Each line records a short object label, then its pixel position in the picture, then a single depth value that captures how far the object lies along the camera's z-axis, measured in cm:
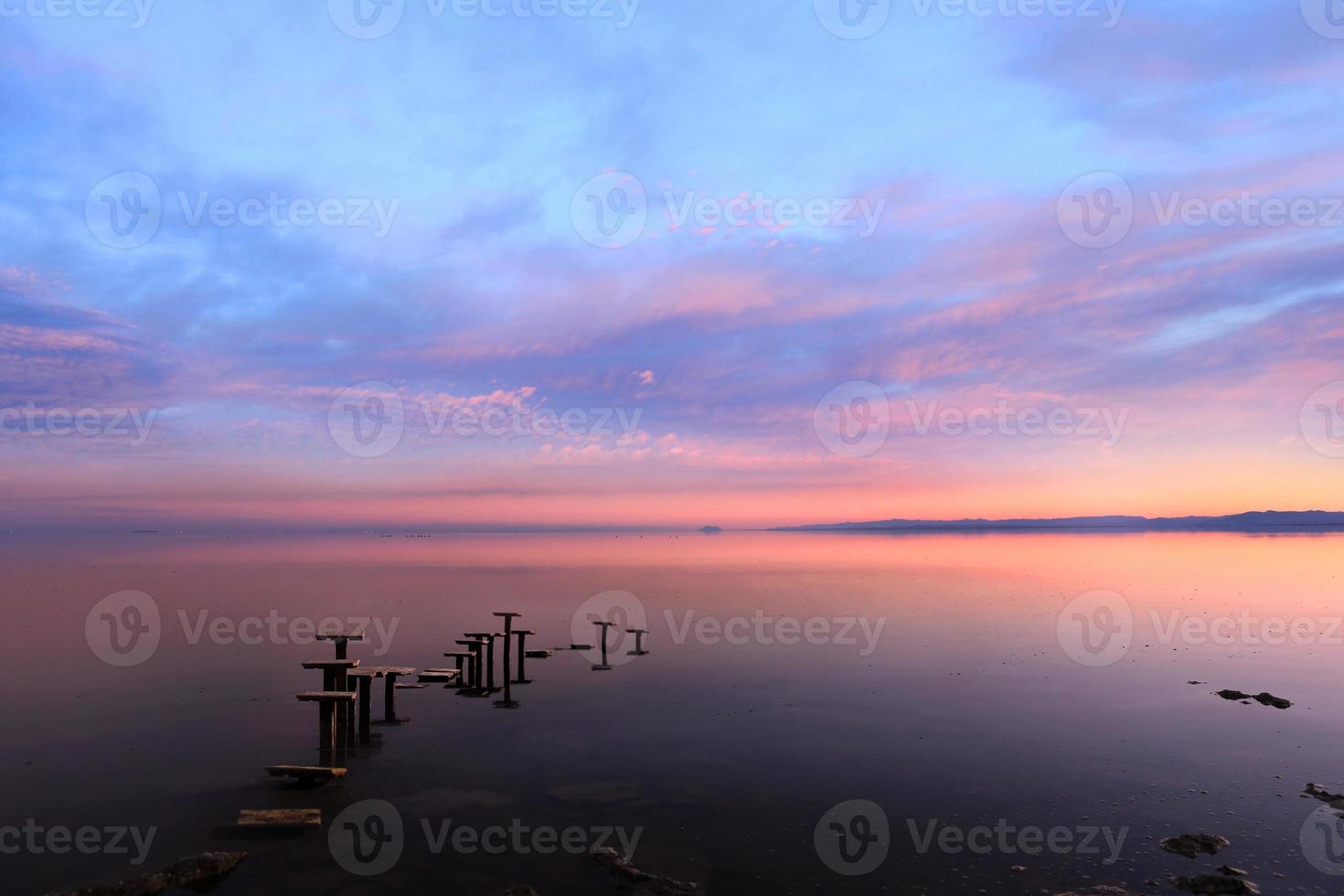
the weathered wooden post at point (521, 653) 2922
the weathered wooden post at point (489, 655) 2778
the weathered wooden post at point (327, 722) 1905
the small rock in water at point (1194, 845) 1348
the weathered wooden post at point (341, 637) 2128
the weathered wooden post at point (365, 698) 2075
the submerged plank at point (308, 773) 1612
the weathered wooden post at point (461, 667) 2806
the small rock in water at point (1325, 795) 1573
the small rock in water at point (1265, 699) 2431
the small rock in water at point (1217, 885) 1200
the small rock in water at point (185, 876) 1191
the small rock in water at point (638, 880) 1211
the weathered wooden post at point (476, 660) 2759
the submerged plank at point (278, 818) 1409
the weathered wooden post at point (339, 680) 1951
